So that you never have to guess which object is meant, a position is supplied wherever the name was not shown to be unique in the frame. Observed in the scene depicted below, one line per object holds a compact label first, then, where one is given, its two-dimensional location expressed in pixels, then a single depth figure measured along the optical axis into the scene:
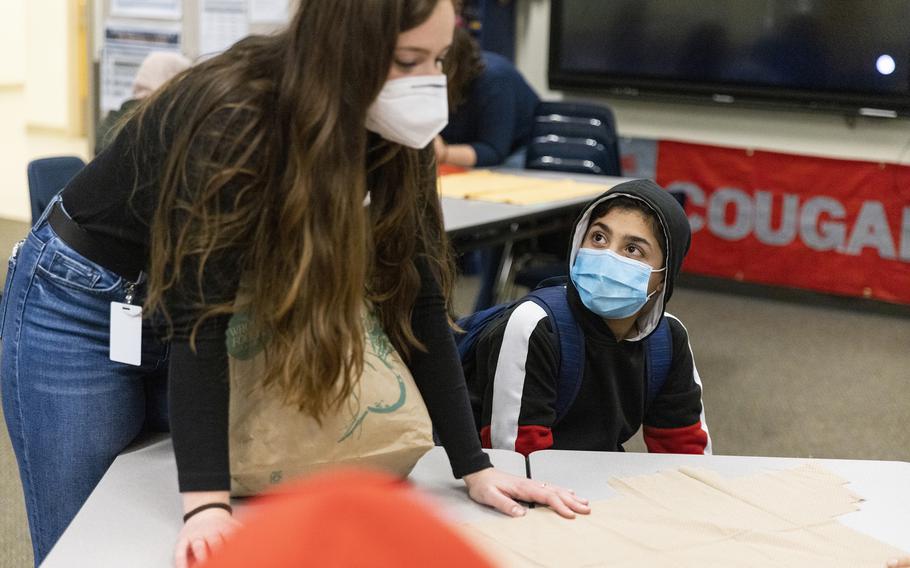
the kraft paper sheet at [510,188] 3.69
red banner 5.41
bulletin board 5.94
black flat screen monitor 5.25
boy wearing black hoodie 1.96
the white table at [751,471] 1.46
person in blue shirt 4.07
